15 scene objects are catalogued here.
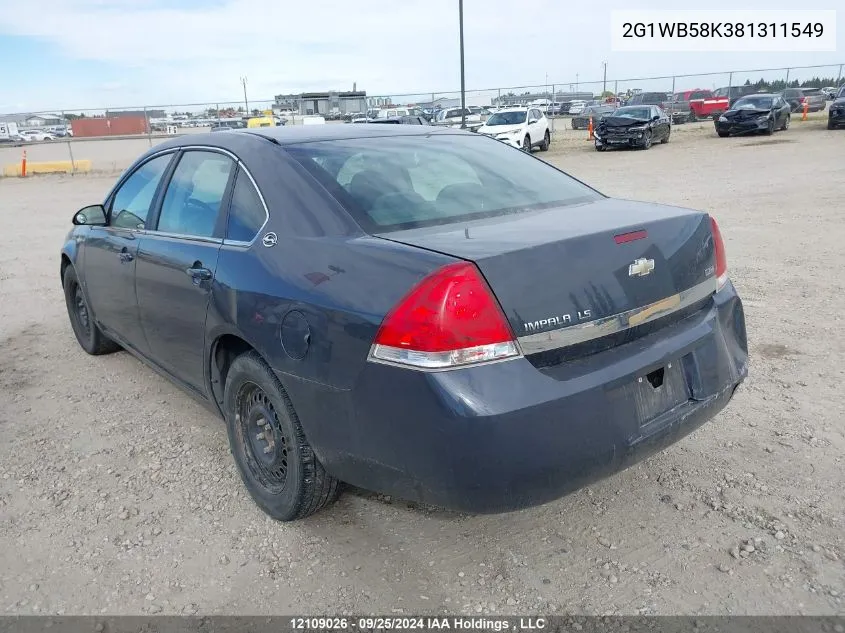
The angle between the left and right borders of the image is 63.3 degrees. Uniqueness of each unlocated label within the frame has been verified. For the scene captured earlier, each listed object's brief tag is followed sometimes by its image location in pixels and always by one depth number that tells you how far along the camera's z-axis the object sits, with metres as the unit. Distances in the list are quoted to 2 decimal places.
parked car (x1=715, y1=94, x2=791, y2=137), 24.92
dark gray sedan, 2.17
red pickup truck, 35.78
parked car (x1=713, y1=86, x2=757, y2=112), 37.00
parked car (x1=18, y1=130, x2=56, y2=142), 43.44
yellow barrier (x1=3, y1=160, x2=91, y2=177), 23.95
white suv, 23.67
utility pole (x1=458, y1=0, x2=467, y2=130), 23.06
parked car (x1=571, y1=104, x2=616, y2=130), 37.06
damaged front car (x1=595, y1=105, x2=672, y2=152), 23.55
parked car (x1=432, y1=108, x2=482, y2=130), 31.37
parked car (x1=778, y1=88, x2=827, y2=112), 35.21
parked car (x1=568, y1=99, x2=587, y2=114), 43.55
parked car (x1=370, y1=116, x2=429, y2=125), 23.62
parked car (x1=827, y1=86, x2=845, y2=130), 24.30
